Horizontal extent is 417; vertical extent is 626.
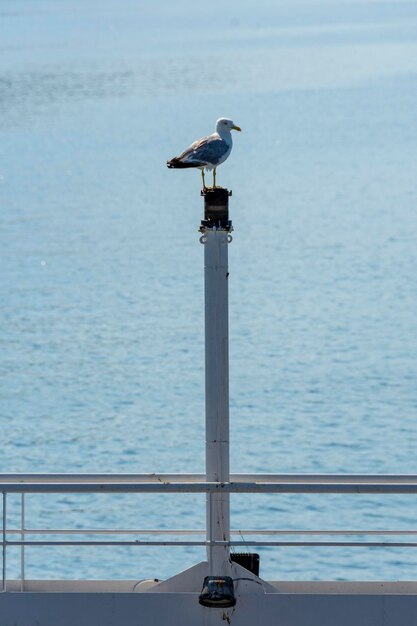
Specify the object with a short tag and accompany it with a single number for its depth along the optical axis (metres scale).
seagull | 19.44
